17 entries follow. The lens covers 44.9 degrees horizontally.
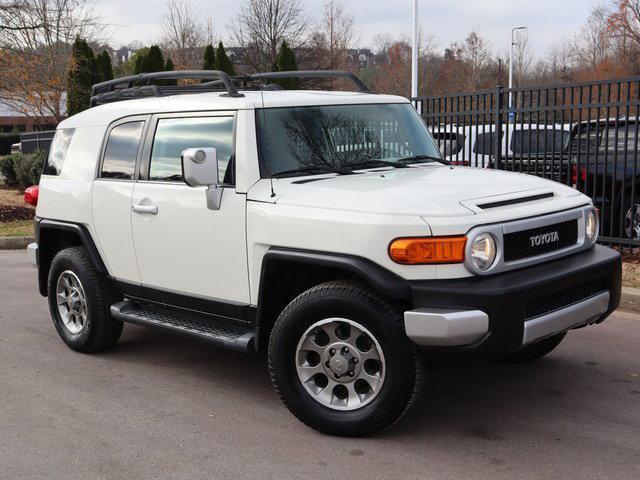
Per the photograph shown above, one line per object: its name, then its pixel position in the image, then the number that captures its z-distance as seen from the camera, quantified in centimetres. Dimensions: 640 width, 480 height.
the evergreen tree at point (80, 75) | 2198
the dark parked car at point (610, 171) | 869
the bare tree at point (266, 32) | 4341
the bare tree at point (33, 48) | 1638
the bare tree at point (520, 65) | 5077
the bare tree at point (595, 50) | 4766
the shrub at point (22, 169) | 1922
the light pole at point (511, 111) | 963
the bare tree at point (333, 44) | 4334
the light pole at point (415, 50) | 2225
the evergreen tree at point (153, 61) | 2616
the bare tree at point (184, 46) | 4031
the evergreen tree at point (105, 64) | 2778
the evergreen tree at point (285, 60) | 3116
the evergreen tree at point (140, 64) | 2660
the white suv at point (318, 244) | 390
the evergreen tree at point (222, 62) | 2800
